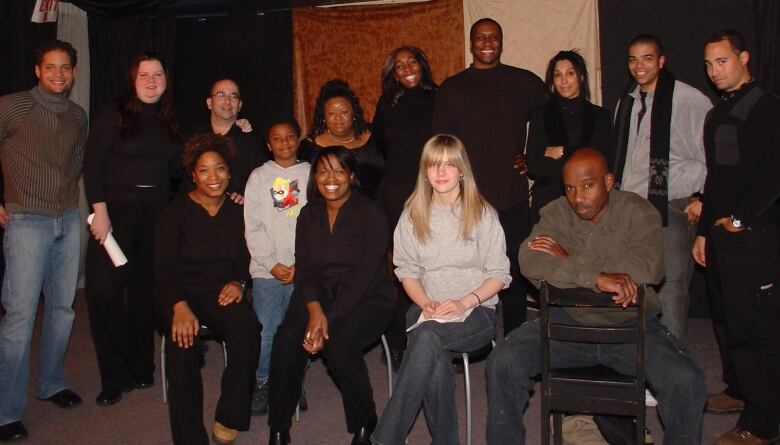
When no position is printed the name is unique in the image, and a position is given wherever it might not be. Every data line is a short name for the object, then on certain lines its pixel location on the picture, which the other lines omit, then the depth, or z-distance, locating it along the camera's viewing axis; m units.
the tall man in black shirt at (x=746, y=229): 3.28
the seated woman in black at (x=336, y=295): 3.38
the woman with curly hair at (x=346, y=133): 4.31
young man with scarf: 3.84
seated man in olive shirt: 2.99
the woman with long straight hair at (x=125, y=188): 3.94
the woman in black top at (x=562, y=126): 4.06
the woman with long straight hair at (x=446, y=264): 3.22
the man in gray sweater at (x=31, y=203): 3.70
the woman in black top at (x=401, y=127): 4.34
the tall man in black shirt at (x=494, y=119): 4.17
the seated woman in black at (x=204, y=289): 3.38
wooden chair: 2.81
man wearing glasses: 4.23
